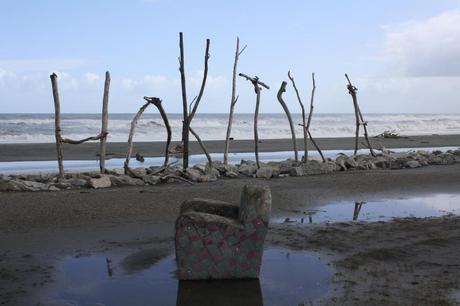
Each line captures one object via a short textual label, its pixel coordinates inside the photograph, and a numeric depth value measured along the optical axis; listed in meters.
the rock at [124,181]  12.98
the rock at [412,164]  17.92
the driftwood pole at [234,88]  16.28
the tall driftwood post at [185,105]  14.26
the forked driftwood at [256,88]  15.99
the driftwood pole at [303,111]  17.22
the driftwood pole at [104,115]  13.59
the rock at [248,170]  15.26
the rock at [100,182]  12.42
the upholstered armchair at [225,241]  6.05
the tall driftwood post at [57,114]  13.23
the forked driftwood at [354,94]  19.34
